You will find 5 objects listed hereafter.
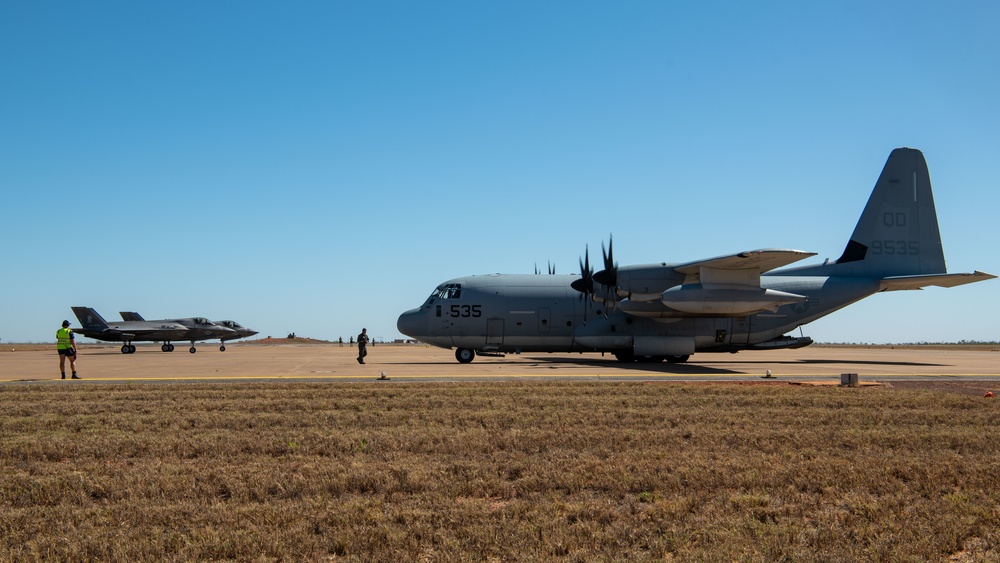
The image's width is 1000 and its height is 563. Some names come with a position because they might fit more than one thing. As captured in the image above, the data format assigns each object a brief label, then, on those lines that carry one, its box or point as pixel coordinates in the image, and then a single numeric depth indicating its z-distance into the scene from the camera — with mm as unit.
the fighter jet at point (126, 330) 51625
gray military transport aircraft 28766
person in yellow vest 20281
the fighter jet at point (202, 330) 53719
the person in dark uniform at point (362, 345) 30328
